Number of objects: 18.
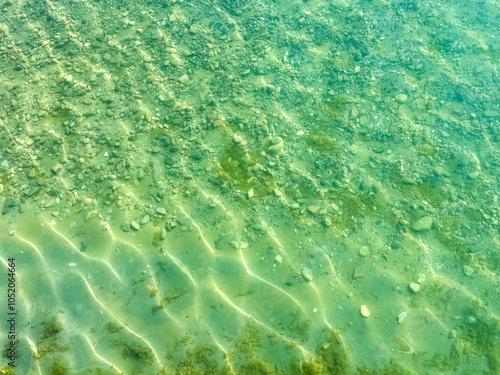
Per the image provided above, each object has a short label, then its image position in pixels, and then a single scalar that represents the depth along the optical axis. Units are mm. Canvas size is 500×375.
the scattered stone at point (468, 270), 4423
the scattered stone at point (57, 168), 4684
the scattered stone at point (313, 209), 4559
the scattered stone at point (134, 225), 4383
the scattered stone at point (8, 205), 4504
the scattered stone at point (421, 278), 4340
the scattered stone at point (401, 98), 5438
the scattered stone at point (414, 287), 4250
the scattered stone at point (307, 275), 4229
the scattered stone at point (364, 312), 4113
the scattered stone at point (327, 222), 4504
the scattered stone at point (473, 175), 4977
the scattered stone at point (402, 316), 4133
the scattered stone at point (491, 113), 5427
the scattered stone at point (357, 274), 4293
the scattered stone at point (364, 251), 4398
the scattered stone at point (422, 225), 4574
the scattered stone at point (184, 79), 5367
